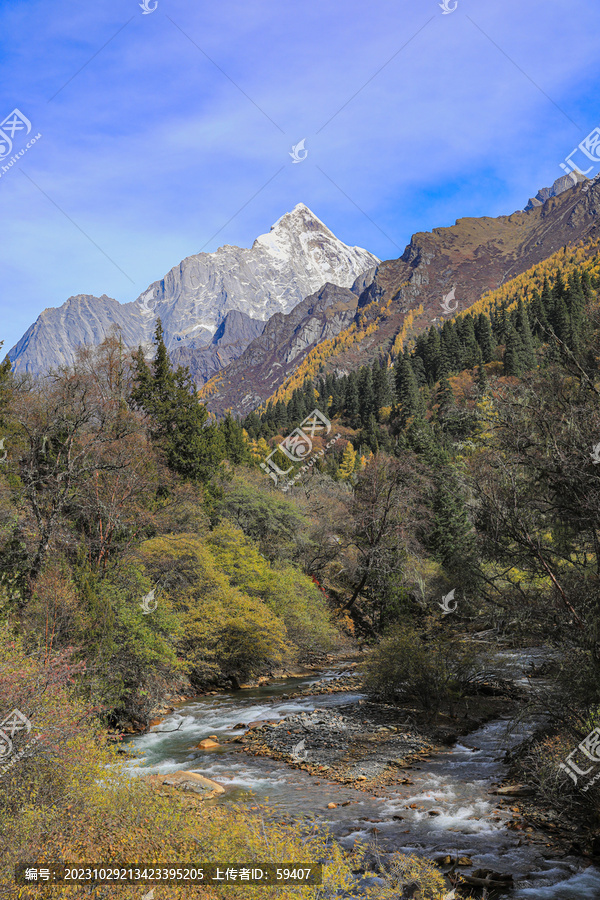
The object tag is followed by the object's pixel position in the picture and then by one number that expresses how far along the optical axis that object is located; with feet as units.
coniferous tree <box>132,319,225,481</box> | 118.32
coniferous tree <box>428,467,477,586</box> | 129.90
